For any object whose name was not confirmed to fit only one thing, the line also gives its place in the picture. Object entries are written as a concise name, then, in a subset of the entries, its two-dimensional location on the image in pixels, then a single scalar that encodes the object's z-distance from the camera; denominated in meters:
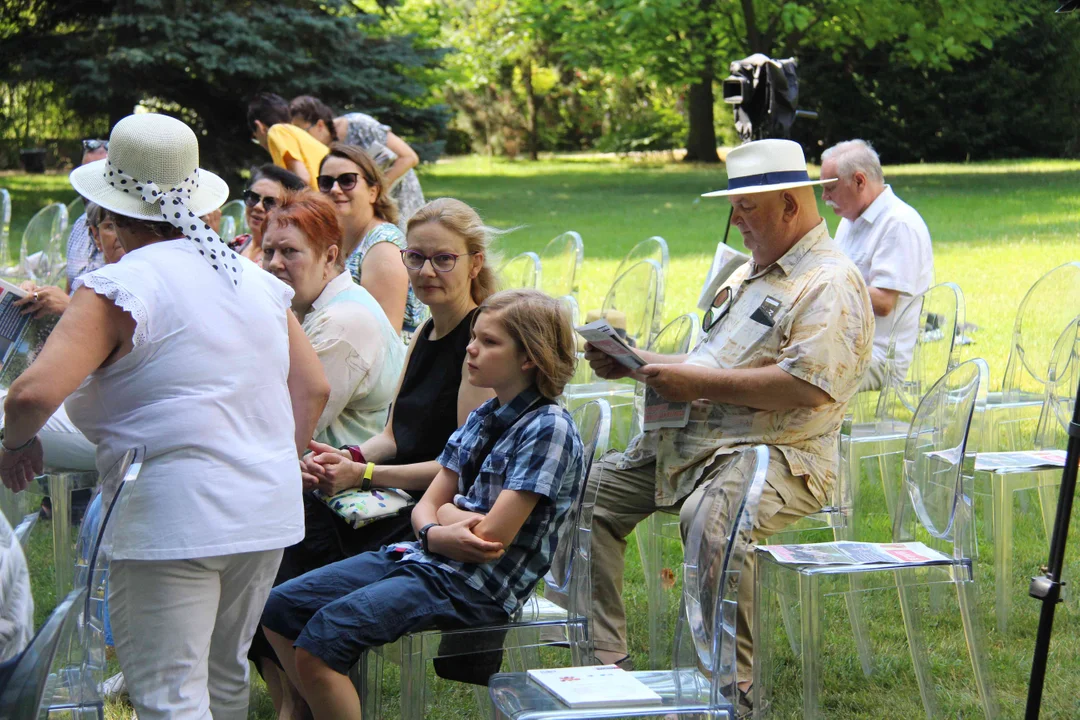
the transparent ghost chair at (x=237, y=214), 16.32
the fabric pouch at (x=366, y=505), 6.31
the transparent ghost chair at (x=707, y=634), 4.81
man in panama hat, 6.56
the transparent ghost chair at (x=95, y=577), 4.49
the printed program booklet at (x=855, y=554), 6.32
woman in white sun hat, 4.51
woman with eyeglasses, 6.37
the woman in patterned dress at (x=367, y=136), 13.51
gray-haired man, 10.60
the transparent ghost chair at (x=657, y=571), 7.53
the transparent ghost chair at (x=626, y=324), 10.62
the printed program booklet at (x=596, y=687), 4.74
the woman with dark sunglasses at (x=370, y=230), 8.51
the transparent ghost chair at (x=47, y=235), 15.11
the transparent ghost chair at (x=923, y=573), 6.24
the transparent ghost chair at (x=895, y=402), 8.84
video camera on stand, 14.68
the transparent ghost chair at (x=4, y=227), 15.88
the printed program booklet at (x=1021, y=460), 7.99
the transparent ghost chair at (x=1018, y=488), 7.87
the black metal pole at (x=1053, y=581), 5.10
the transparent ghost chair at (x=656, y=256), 11.56
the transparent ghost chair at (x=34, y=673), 4.19
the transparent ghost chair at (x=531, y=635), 5.51
